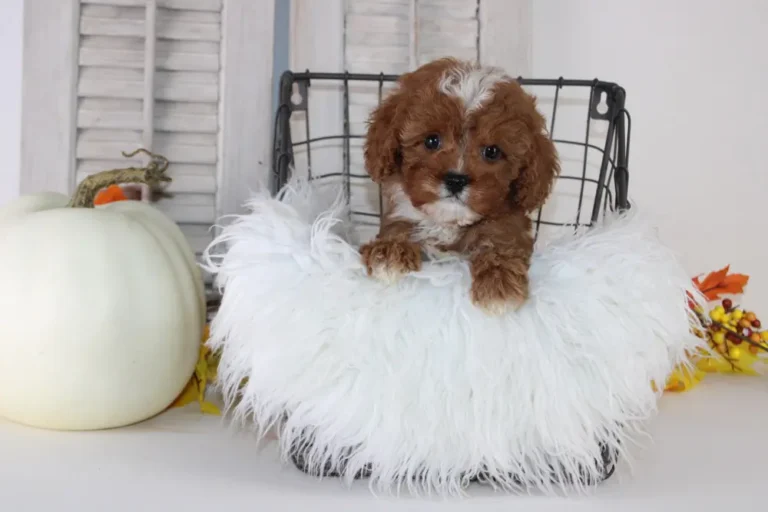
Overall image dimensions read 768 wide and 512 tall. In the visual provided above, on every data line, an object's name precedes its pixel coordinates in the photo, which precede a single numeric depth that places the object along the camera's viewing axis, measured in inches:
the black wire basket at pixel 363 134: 44.5
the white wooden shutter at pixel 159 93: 51.6
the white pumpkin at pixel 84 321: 35.8
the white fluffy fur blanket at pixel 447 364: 30.5
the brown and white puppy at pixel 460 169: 32.2
